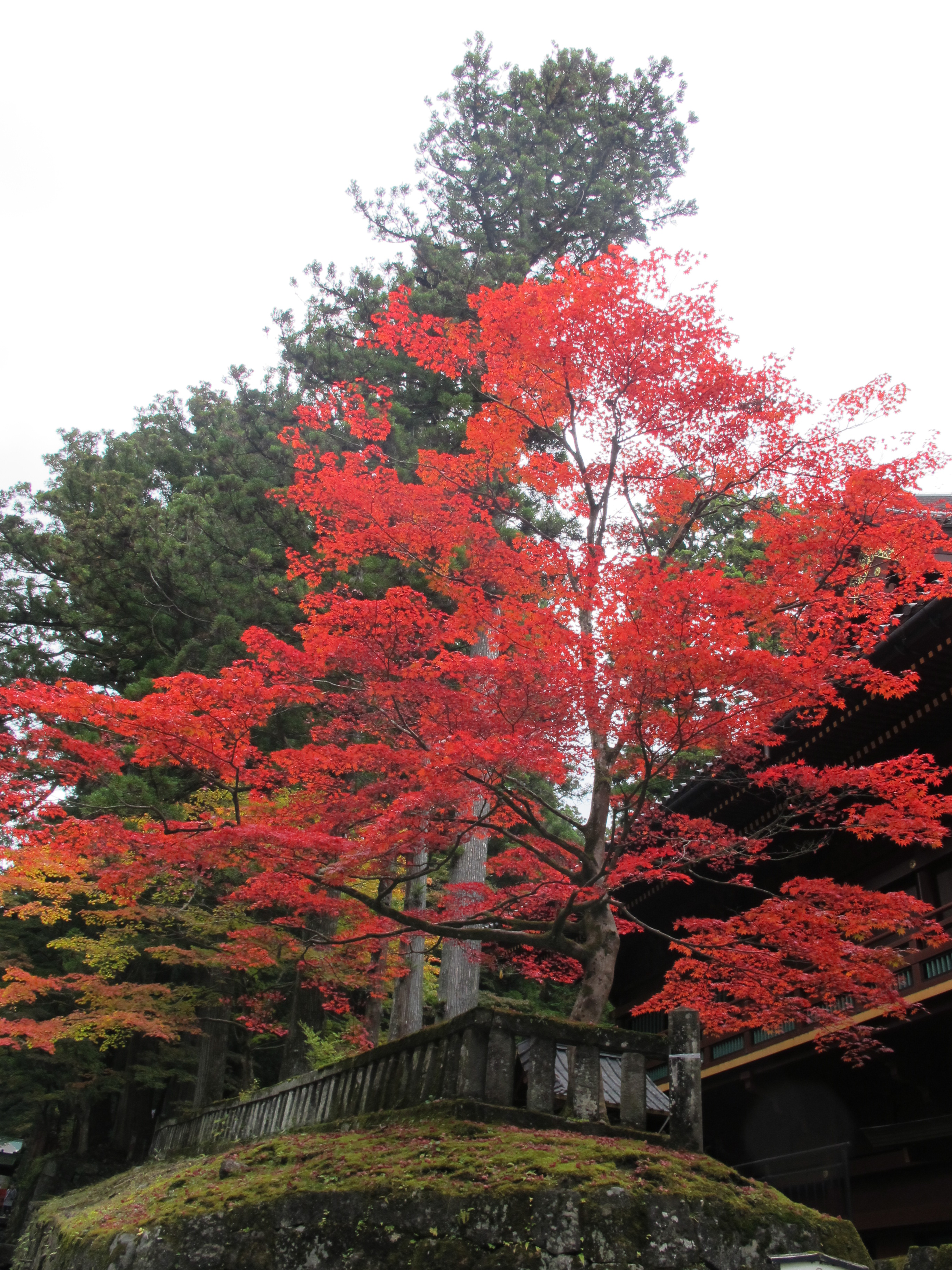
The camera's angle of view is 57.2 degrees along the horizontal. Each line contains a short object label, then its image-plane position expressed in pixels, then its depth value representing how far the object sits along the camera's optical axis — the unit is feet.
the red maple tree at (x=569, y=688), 24.99
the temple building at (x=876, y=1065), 31.91
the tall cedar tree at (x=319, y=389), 62.13
